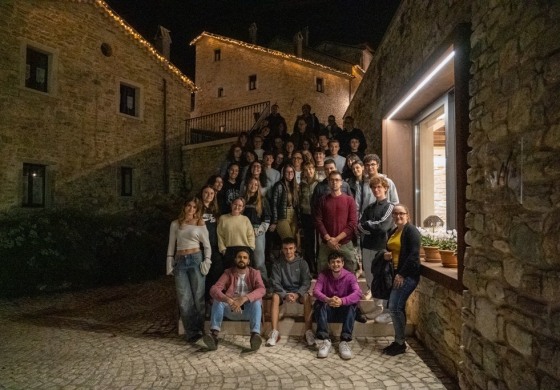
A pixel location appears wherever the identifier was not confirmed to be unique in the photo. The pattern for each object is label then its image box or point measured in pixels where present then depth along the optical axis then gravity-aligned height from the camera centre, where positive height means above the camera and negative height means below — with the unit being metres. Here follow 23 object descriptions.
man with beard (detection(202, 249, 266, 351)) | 4.28 -1.19
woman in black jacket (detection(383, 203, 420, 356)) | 3.91 -0.87
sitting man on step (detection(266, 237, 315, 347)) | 4.51 -1.04
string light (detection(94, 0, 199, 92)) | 13.00 +6.63
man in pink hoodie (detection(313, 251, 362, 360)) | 4.13 -1.15
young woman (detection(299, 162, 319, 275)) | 5.42 -0.25
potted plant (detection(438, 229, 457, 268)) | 3.80 -0.51
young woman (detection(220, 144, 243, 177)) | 6.84 +0.93
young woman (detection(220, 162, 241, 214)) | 5.75 +0.27
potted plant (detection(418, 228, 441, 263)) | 4.13 -0.53
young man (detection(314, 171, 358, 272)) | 4.72 -0.27
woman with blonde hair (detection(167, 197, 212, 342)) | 4.54 -0.85
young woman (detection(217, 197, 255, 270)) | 4.89 -0.43
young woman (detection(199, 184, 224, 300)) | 5.04 -0.37
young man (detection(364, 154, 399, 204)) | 4.74 +0.47
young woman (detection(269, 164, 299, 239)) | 5.41 -0.10
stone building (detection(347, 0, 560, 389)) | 2.03 +0.04
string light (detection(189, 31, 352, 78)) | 21.25 +9.56
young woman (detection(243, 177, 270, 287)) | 5.21 -0.17
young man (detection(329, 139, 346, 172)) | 6.35 +0.88
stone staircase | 4.49 -1.60
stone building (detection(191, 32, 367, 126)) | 21.59 +8.22
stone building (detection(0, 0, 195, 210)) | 10.70 +3.45
